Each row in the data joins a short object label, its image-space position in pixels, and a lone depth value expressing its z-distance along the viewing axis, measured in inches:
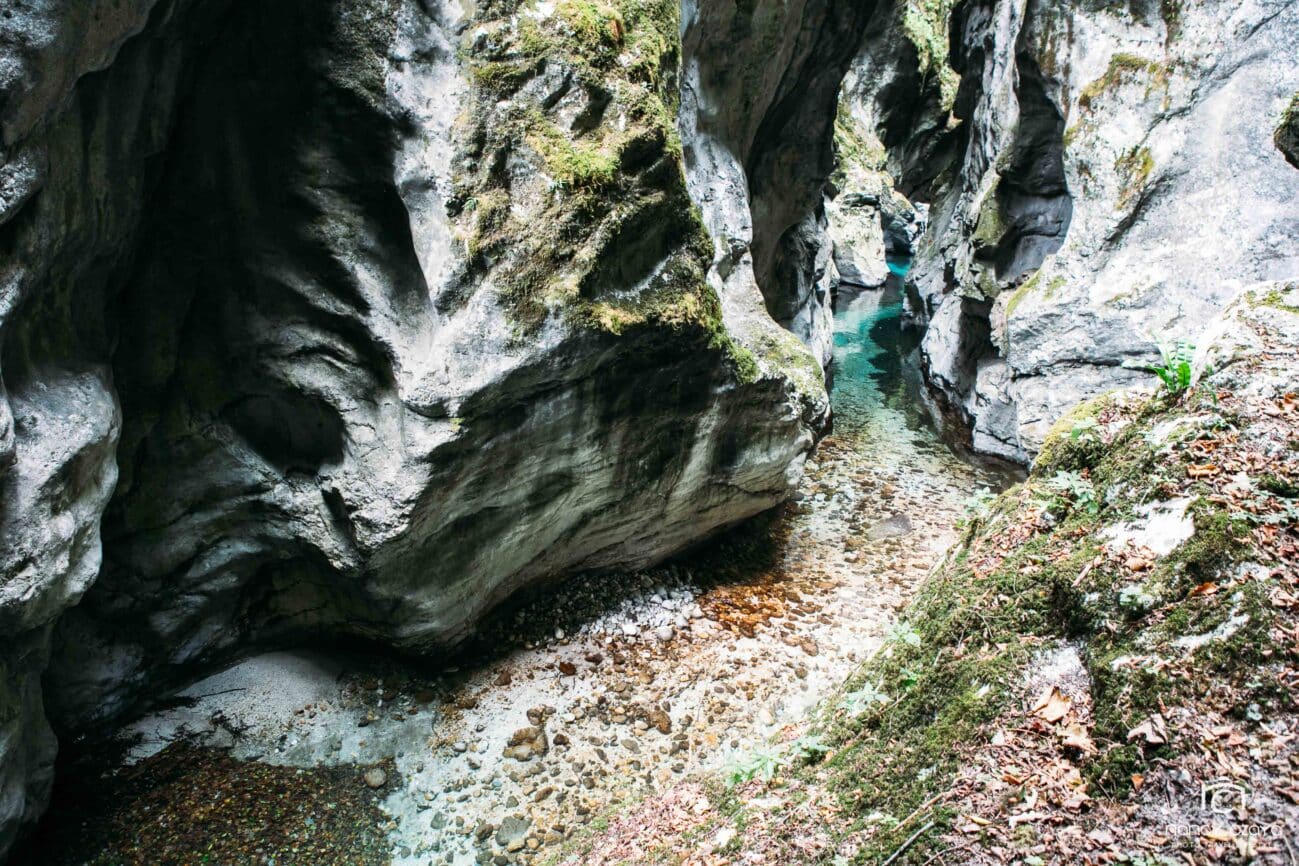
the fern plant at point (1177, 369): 137.9
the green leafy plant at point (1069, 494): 141.3
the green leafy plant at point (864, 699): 151.6
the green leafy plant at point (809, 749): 155.5
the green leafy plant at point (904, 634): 155.2
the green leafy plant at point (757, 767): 164.4
